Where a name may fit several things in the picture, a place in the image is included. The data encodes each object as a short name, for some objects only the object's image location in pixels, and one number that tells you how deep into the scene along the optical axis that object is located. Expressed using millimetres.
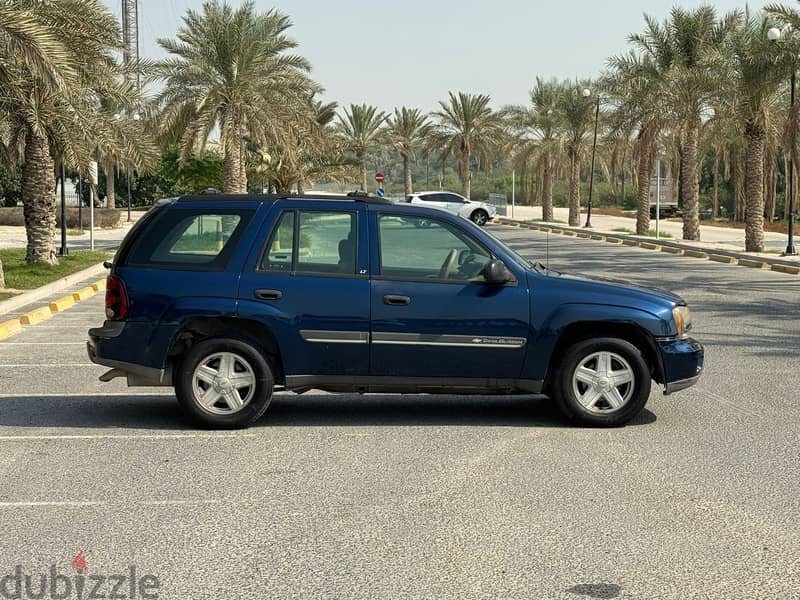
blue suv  8617
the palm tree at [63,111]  22984
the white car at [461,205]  57406
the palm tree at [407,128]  81875
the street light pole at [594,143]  56025
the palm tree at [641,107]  41969
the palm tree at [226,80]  35750
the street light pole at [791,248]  31767
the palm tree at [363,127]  75438
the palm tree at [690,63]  38312
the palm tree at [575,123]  59188
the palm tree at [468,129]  71312
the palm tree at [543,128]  62281
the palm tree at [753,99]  31953
